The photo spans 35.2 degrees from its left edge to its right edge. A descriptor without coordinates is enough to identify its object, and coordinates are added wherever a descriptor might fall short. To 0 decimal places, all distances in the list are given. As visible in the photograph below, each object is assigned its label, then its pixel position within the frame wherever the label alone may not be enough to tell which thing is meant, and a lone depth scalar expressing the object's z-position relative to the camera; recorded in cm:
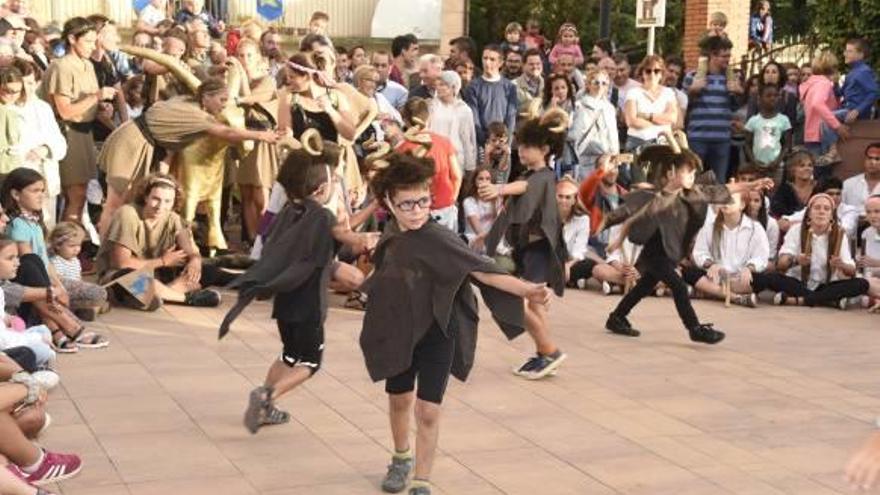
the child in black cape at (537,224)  821
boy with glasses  599
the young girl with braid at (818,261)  1109
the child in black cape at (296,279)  684
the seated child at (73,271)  930
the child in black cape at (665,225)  940
